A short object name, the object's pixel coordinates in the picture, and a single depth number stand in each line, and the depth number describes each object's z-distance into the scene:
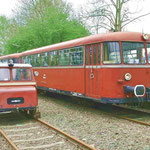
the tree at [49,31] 25.42
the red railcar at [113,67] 9.70
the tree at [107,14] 23.14
